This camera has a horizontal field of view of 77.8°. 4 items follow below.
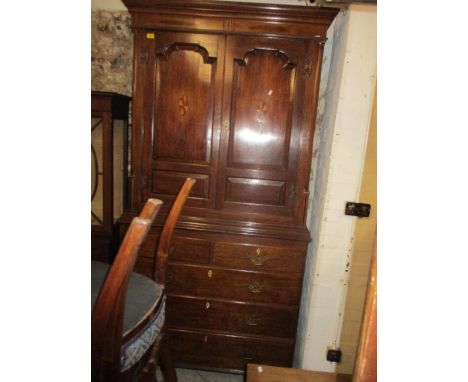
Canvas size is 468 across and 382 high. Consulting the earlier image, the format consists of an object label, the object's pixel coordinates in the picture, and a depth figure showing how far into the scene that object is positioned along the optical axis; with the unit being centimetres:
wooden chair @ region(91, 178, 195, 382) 70
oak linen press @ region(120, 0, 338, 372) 156
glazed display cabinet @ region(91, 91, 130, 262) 167
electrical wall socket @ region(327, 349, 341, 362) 178
